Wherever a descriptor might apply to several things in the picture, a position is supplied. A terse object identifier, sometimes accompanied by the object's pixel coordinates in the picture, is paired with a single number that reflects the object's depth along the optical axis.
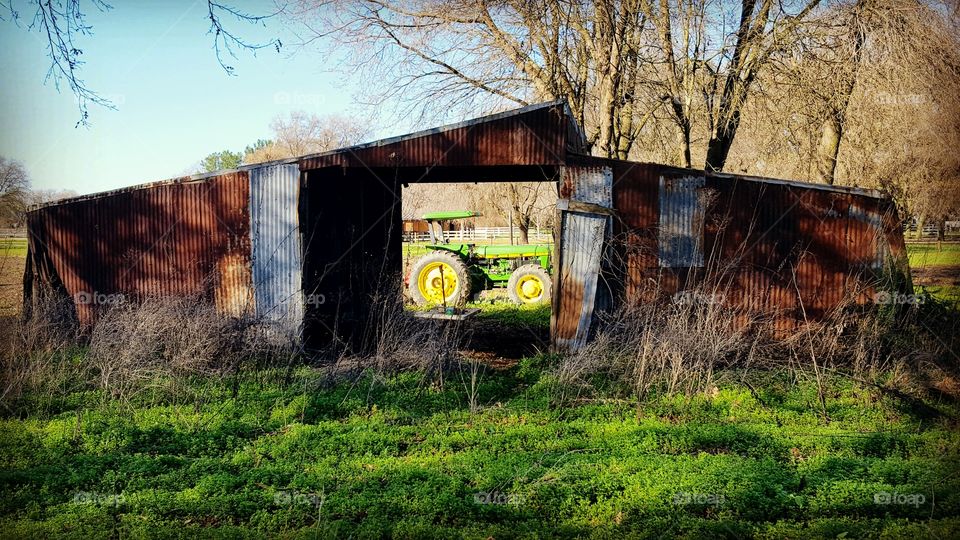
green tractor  16.50
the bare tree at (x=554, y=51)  13.30
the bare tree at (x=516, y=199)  23.22
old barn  9.66
